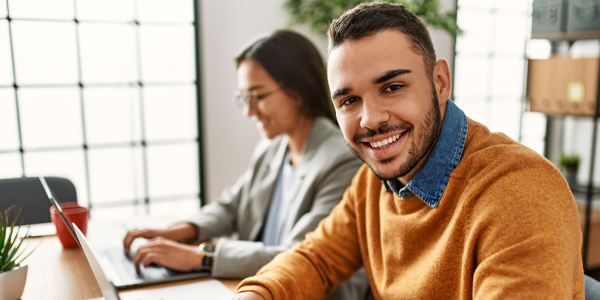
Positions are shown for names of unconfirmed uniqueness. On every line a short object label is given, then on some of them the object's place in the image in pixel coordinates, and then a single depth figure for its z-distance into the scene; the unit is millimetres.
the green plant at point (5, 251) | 973
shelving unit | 2834
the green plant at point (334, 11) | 2711
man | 711
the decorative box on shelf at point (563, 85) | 2900
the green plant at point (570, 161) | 3227
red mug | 1422
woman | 1496
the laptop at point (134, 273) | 1172
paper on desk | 1095
